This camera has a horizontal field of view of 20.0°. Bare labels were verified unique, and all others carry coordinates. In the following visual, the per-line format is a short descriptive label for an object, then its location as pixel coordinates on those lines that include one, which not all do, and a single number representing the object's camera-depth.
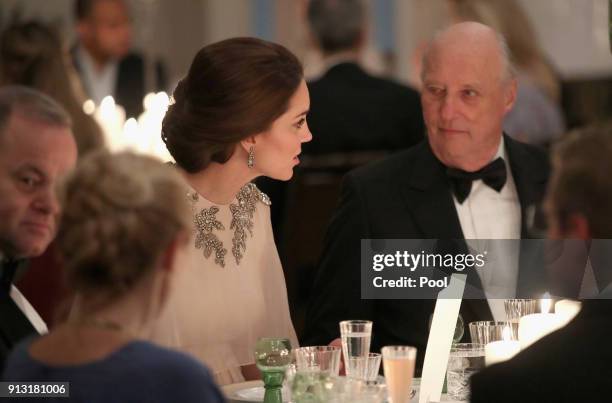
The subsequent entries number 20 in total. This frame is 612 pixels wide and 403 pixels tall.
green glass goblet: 4.28
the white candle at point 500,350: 4.16
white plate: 4.46
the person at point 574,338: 3.27
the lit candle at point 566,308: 4.29
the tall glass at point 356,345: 4.20
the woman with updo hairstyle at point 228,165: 5.18
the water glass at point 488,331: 4.41
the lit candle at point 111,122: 9.55
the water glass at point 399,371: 3.97
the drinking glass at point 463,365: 4.42
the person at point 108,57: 11.69
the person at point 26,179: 4.47
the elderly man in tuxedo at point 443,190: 5.80
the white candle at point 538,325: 4.29
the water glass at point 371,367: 4.18
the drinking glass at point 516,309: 4.48
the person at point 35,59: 8.36
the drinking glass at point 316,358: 4.10
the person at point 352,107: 8.73
